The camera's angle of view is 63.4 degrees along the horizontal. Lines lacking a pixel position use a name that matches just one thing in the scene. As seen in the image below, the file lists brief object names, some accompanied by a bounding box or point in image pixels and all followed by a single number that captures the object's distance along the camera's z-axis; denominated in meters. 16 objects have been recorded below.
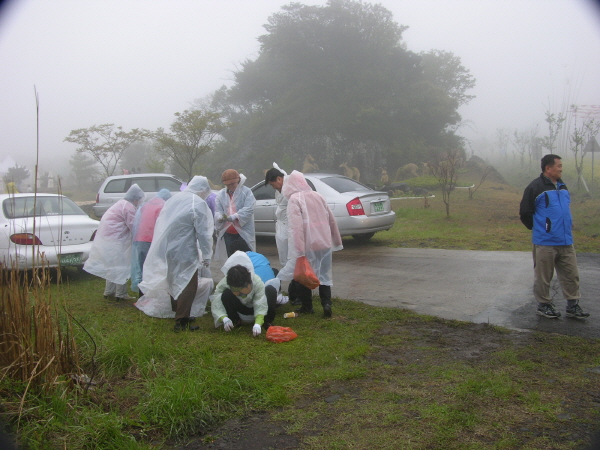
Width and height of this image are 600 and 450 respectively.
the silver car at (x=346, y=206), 9.33
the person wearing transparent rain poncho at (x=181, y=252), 5.00
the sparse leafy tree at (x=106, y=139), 25.47
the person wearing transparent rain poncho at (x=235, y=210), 6.48
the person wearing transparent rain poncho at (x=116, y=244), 6.24
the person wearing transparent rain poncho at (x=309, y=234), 5.12
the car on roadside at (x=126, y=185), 14.76
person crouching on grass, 4.55
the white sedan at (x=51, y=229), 6.73
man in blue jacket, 4.81
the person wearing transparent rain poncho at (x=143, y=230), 5.98
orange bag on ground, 4.38
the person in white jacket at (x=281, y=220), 5.70
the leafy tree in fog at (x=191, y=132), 23.73
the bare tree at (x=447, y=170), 14.22
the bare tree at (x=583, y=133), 19.80
